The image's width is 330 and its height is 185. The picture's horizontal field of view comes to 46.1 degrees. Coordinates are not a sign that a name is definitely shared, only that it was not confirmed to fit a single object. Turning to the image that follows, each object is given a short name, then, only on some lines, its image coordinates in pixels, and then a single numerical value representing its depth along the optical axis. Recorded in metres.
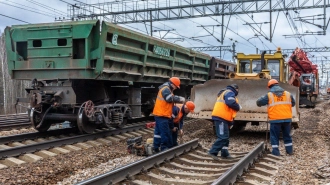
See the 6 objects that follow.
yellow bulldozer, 9.38
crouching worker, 7.76
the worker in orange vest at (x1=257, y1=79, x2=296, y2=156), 7.86
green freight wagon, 8.59
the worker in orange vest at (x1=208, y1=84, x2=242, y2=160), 7.11
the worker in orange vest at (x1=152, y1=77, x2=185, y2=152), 7.42
